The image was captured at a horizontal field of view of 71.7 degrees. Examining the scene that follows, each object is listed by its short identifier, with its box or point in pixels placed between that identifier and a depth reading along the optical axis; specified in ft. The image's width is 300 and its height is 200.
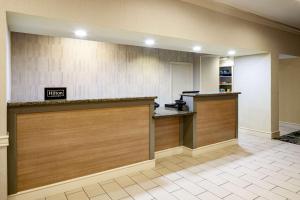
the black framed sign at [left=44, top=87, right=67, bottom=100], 9.04
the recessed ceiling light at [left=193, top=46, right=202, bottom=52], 14.43
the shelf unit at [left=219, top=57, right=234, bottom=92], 22.84
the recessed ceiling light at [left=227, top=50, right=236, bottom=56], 16.24
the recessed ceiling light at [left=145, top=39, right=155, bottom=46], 12.17
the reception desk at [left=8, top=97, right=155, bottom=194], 7.91
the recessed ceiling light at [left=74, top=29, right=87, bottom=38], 10.12
